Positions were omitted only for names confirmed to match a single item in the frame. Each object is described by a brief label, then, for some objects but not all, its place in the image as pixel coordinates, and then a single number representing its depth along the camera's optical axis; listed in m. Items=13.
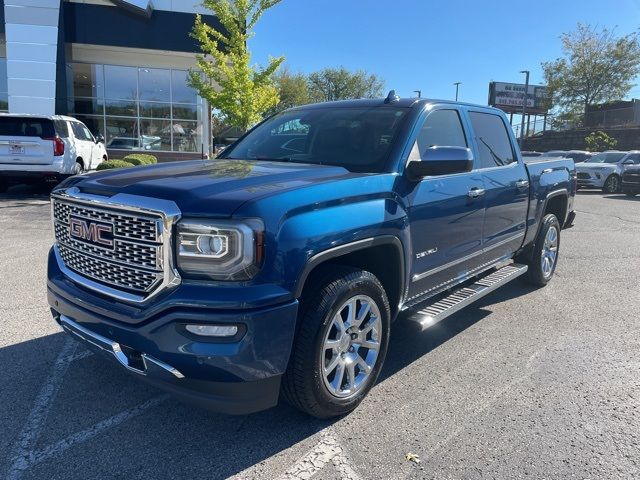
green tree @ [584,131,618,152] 35.69
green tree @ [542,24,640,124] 43.31
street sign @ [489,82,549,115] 49.69
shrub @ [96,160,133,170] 13.05
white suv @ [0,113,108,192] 11.49
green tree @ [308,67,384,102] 56.59
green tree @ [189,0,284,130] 15.80
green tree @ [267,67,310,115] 47.66
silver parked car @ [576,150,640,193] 20.39
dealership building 18.66
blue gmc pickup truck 2.42
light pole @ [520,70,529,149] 40.47
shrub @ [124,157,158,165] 15.60
